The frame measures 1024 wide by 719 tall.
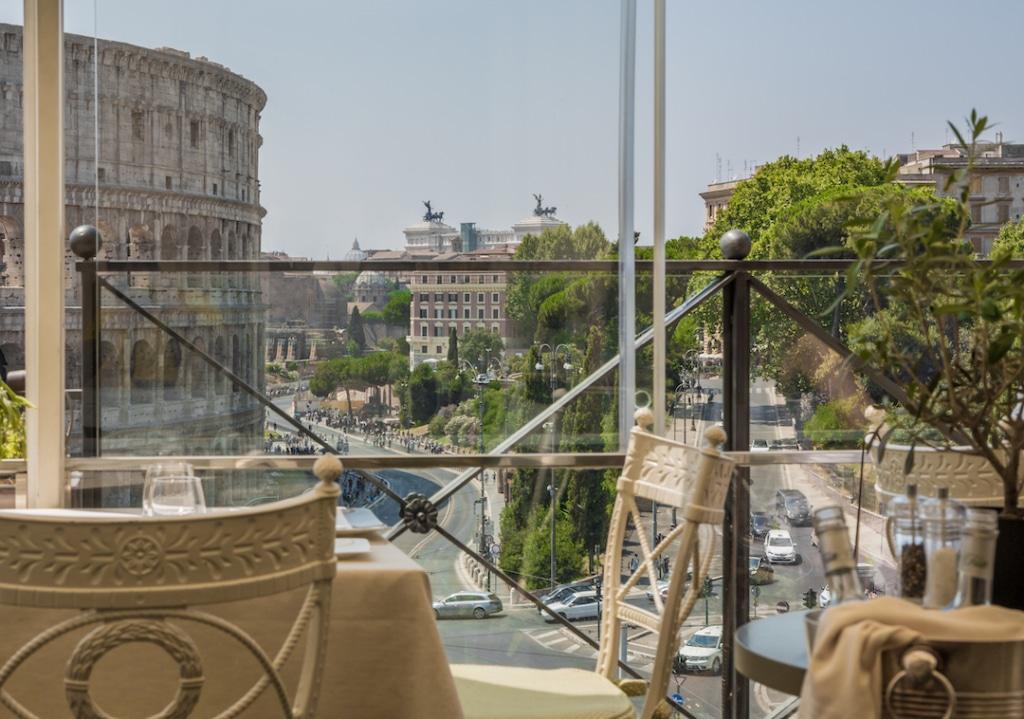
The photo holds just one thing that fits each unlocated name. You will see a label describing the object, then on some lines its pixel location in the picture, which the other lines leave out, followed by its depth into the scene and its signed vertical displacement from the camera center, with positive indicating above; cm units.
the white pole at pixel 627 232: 346 +28
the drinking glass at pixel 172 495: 222 -27
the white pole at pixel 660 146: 342 +50
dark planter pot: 155 -27
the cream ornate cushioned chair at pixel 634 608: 219 -50
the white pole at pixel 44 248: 312 +21
